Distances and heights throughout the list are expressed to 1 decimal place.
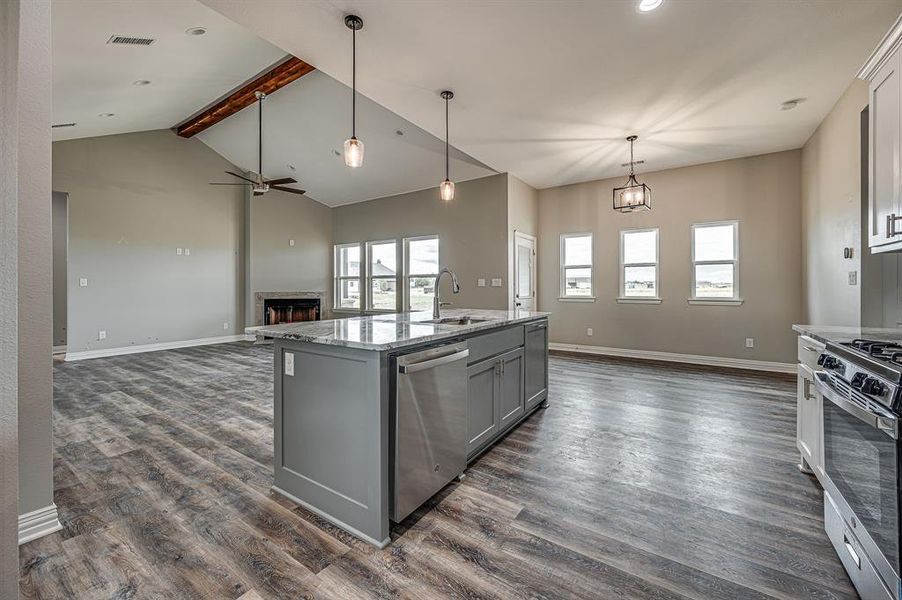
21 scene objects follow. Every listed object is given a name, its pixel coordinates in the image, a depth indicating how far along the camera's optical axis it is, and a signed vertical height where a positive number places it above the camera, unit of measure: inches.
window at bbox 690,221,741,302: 216.1 +21.4
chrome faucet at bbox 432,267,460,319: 119.1 -2.7
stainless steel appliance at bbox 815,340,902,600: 47.4 -22.9
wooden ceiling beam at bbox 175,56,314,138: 191.8 +116.2
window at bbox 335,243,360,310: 353.1 +21.1
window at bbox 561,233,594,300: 260.1 +22.8
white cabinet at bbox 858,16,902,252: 76.4 +32.6
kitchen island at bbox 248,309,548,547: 69.7 -22.2
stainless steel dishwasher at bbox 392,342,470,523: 72.7 -25.8
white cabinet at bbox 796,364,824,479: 81.0 -28.4
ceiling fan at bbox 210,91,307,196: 217.5 +67.2
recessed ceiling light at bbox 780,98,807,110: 146.0 +75.3
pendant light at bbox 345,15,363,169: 102.9 +40.7
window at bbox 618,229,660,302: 238.1 +21.3
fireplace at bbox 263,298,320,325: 328.5 -9.5
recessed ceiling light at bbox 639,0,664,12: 96.2 +74.2
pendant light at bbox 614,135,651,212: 176.6 +47.4
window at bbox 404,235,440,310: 294.5 +23.4
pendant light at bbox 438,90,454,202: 142.1 +40.9
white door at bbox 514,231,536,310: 254.1 +19.1
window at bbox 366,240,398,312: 321.1 +20.2
